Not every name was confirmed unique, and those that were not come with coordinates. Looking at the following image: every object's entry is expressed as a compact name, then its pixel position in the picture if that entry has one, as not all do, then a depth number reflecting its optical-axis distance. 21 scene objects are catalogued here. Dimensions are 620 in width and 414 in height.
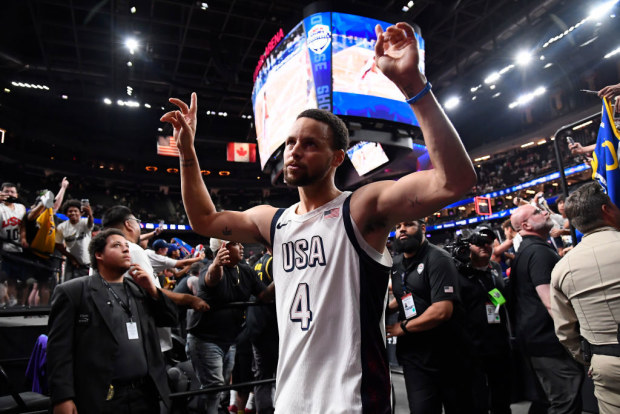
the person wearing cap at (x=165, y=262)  5.83
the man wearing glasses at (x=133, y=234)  3.51
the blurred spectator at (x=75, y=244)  6.47
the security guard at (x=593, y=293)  2.27
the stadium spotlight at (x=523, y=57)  14.92
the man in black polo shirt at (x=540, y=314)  3.07
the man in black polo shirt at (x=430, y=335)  3.02
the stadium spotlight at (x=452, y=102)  17.45
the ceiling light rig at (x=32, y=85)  19.10
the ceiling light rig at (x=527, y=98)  23.66
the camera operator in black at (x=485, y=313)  3.66
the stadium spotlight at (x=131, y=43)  14.57
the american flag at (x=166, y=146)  26.92
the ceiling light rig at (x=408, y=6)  13.56
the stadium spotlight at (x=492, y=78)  16.48
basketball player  1.34
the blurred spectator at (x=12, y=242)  5.26
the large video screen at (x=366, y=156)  10.80
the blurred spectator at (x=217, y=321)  3.70
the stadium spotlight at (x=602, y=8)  12.34
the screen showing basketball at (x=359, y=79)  8.74
